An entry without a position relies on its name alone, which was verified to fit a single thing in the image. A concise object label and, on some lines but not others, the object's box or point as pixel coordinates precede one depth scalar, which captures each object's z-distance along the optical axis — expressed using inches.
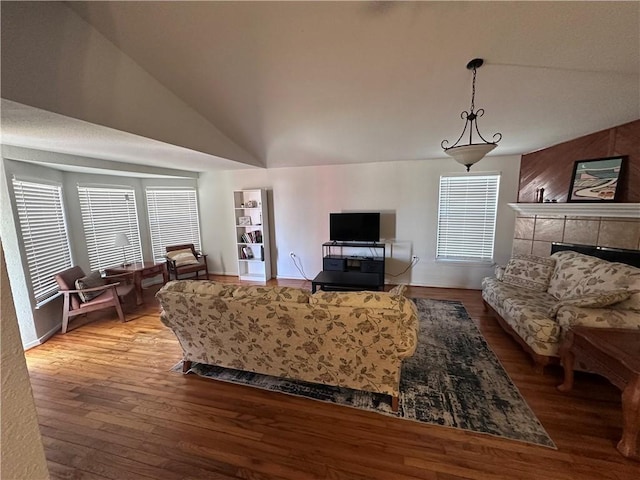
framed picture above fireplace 112.0
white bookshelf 208.1
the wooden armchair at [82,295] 130.2
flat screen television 182.4
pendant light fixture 80.8
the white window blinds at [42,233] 122.3
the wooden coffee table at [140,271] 165.2
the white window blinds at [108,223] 165.3
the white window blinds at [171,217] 206.4
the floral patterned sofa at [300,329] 71.7
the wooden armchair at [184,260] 191.5
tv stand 160.7
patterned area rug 75.1
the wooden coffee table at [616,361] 64.1
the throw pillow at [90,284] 134.3
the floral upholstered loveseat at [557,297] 86.7
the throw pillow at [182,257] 195.2
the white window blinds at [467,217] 171.5
